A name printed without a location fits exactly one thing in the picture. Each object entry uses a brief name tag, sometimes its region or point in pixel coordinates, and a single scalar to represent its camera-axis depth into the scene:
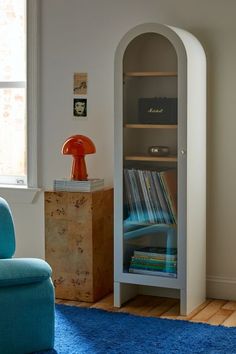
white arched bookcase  4.26
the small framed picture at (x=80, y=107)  4.91
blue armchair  3.53
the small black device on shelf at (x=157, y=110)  4.30
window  5.03
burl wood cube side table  4.55
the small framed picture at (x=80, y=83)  4.89
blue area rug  3.67
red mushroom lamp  4.58
